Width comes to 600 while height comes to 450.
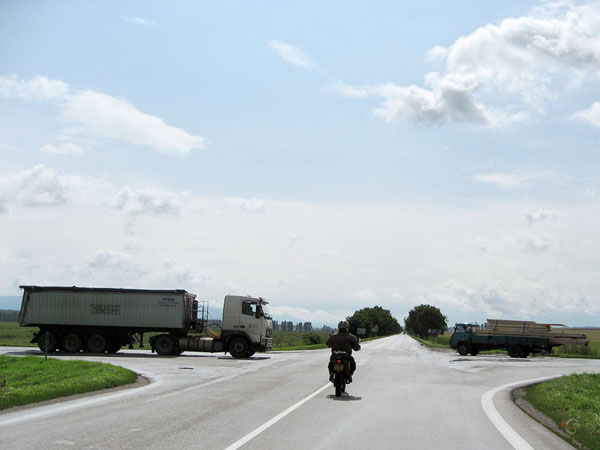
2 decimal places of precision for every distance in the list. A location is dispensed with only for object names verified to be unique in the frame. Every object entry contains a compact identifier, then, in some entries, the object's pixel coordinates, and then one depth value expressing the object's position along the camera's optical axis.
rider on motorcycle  13.84
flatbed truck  39.47
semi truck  31.66
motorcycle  13.47
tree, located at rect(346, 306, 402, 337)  155.25
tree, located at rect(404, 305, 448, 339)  169.38
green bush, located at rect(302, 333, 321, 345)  70.31
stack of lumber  39.66
